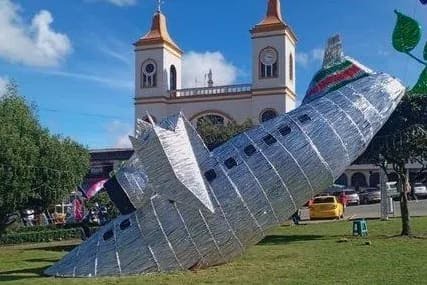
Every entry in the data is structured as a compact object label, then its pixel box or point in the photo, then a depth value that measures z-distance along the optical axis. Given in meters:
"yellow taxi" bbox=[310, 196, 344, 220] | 36.75
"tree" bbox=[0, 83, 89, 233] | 23.77
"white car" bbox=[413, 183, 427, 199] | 51.96
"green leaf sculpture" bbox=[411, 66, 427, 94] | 18.02
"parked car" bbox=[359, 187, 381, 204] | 51.09
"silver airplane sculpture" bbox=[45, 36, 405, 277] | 13.80
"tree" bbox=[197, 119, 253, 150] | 51.69
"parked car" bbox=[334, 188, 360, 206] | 50.62
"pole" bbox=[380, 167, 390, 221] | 32.09
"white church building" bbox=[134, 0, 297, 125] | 71.12
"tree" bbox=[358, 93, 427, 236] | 22.48
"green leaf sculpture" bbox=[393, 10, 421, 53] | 18.55
